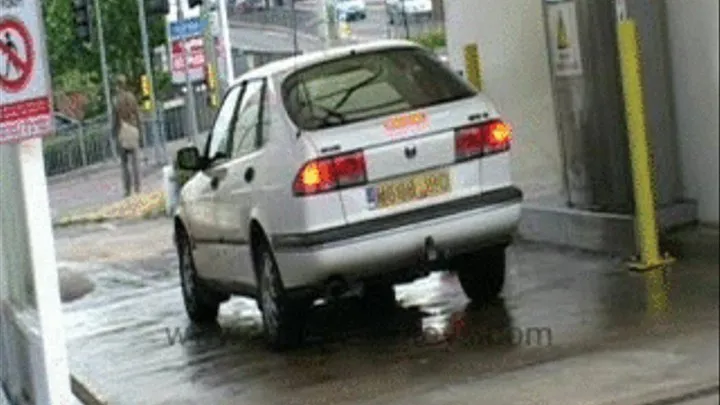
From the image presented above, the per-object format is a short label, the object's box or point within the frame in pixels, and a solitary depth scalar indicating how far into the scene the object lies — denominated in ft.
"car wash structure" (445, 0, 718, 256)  31.27
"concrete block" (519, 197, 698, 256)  34.04
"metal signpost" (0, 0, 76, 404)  24.49
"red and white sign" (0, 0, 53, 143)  24.43
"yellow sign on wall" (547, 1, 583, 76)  36.68
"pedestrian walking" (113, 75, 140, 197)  68.49
